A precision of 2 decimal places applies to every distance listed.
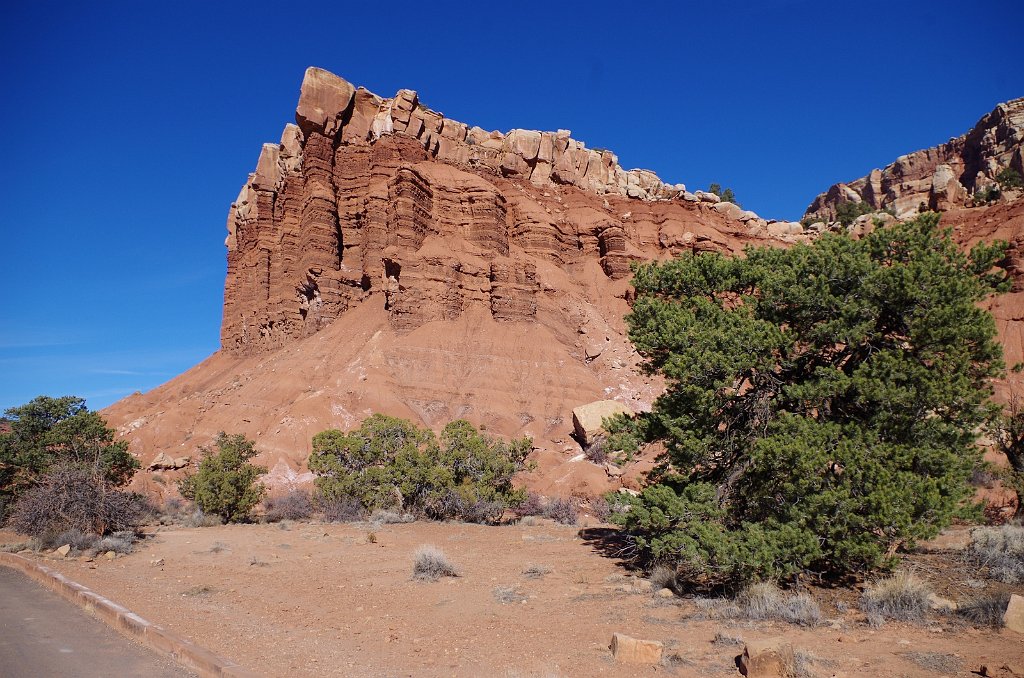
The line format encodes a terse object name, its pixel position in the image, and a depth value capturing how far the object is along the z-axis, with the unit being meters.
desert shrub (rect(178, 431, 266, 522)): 23.28
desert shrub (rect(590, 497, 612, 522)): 24.59
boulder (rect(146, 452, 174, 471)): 35.56
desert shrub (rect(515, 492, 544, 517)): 26.26
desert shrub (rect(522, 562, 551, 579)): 12.71
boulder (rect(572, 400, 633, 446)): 36.22
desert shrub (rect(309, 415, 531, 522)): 23.25
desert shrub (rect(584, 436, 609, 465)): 34.41
